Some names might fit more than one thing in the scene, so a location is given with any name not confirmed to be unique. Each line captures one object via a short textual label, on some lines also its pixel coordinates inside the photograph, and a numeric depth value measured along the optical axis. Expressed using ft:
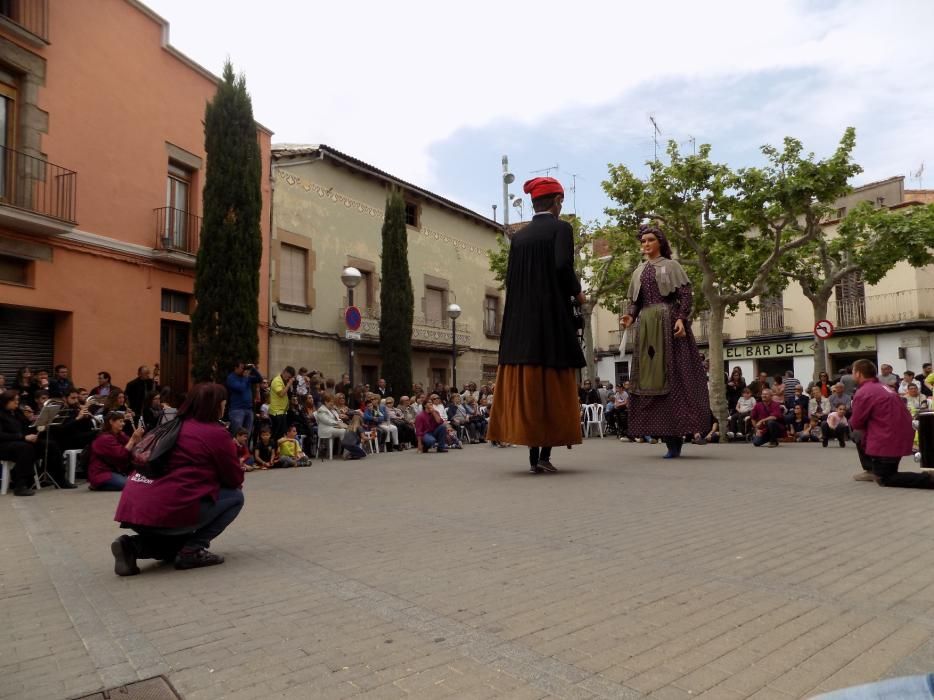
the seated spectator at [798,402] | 49.29
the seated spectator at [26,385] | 34.14
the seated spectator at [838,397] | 46.32
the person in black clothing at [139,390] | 39.32
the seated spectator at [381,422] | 48.91
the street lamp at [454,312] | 69.46
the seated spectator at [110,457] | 27.61
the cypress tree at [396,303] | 70.74
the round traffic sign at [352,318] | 48.78
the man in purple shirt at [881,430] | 22.48
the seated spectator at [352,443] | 42.68
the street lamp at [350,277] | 51.85
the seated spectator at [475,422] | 56.75
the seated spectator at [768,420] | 44.24
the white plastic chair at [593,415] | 58.95
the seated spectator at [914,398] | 43.09
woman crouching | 13.25
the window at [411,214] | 83.30
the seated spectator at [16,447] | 26.40
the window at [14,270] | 42.05
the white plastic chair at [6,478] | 26.81
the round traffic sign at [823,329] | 61.11
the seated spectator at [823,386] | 51.39
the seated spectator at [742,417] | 50.57
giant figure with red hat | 26.02
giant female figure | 30.27
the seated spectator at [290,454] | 38.29
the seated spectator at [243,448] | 35.04
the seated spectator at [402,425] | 51.31
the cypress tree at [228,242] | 48.73
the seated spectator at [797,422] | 48.29
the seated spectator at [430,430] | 45.65
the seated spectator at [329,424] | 43.68
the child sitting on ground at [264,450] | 38.52
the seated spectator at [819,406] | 47.50
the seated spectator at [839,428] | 41.59
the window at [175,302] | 52.85
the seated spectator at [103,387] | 38.24
